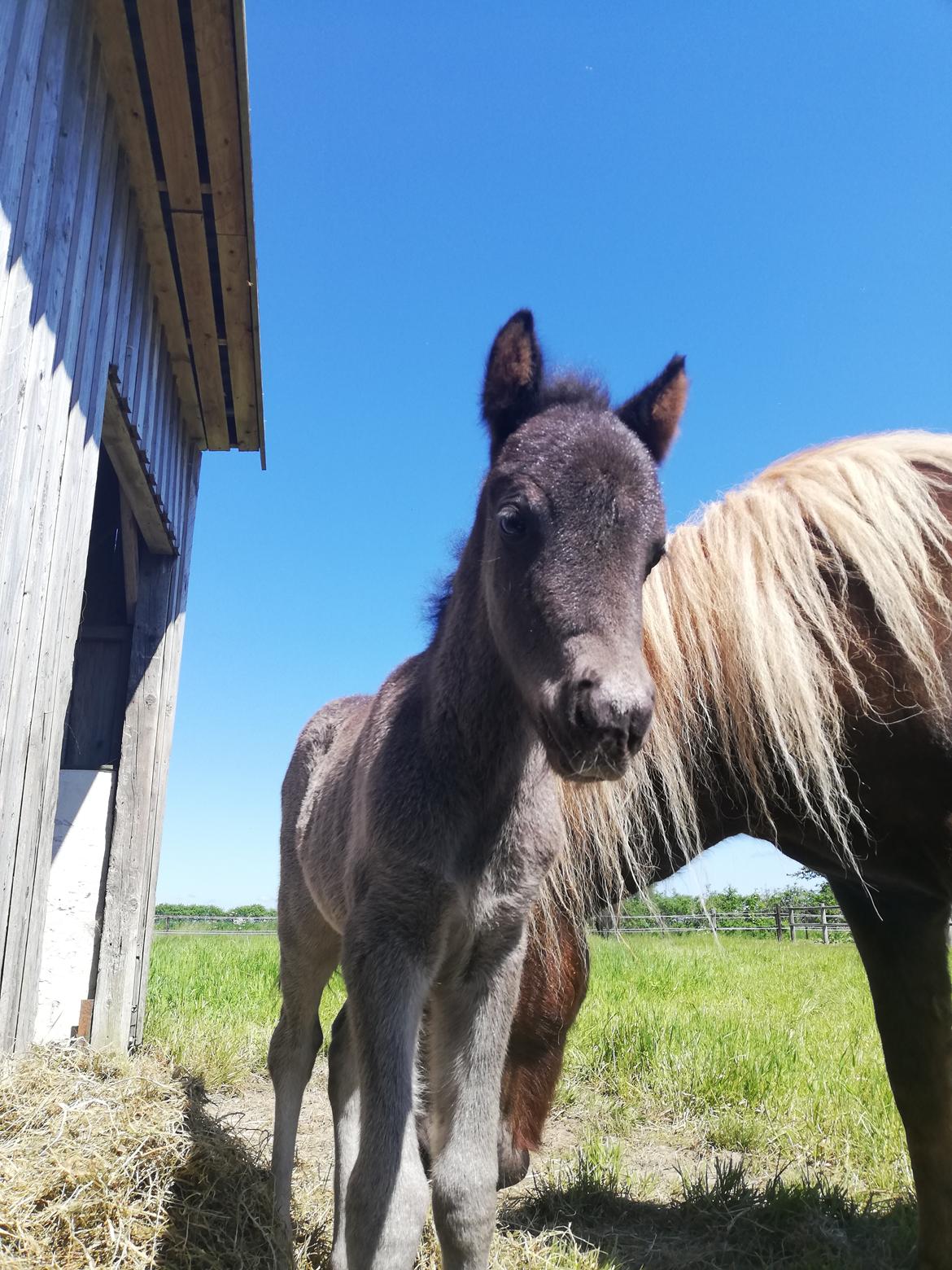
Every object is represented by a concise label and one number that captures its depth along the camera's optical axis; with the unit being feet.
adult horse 8.66
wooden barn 10.61
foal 5.92
